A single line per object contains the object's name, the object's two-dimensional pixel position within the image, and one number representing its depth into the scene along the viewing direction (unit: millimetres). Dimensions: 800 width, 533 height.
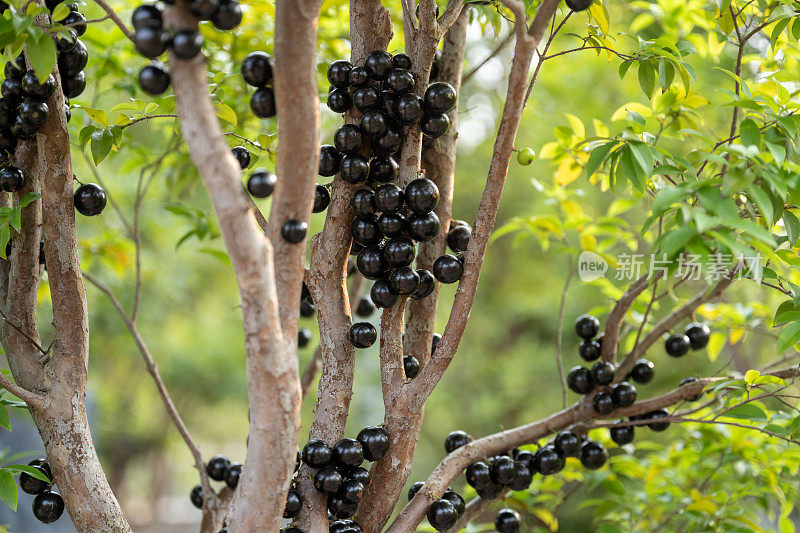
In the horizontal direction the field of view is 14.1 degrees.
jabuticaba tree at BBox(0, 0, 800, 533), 2328
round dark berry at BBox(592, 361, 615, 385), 2623
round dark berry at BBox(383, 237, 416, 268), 2453
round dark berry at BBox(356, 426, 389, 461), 2462
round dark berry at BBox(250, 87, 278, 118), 2381
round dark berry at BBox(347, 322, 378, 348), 2456
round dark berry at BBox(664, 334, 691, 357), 2690
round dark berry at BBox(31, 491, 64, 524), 2475
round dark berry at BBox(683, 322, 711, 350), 2685
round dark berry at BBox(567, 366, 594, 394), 2633
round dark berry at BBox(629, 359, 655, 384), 2661
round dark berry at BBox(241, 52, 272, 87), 2378
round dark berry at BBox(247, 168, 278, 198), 2352
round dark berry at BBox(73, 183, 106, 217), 2469
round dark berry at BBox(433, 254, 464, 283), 2478
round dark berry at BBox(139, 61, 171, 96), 2339
